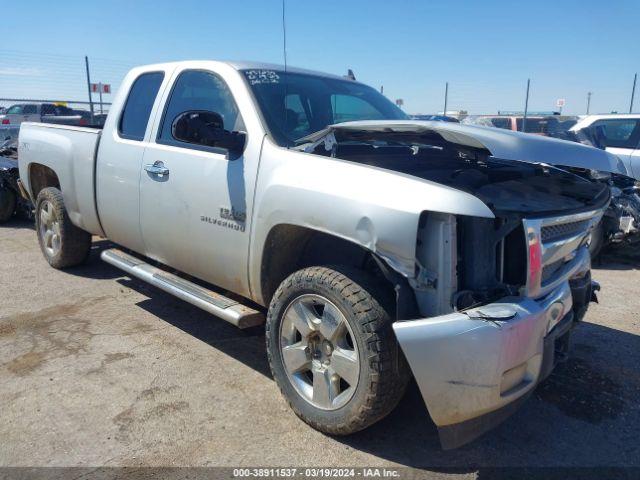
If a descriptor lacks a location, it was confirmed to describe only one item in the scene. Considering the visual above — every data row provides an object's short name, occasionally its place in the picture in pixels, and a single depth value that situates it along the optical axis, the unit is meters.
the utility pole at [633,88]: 18.74
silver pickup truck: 2.42
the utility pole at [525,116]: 16.33
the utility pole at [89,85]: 16.57
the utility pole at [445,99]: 19.89
